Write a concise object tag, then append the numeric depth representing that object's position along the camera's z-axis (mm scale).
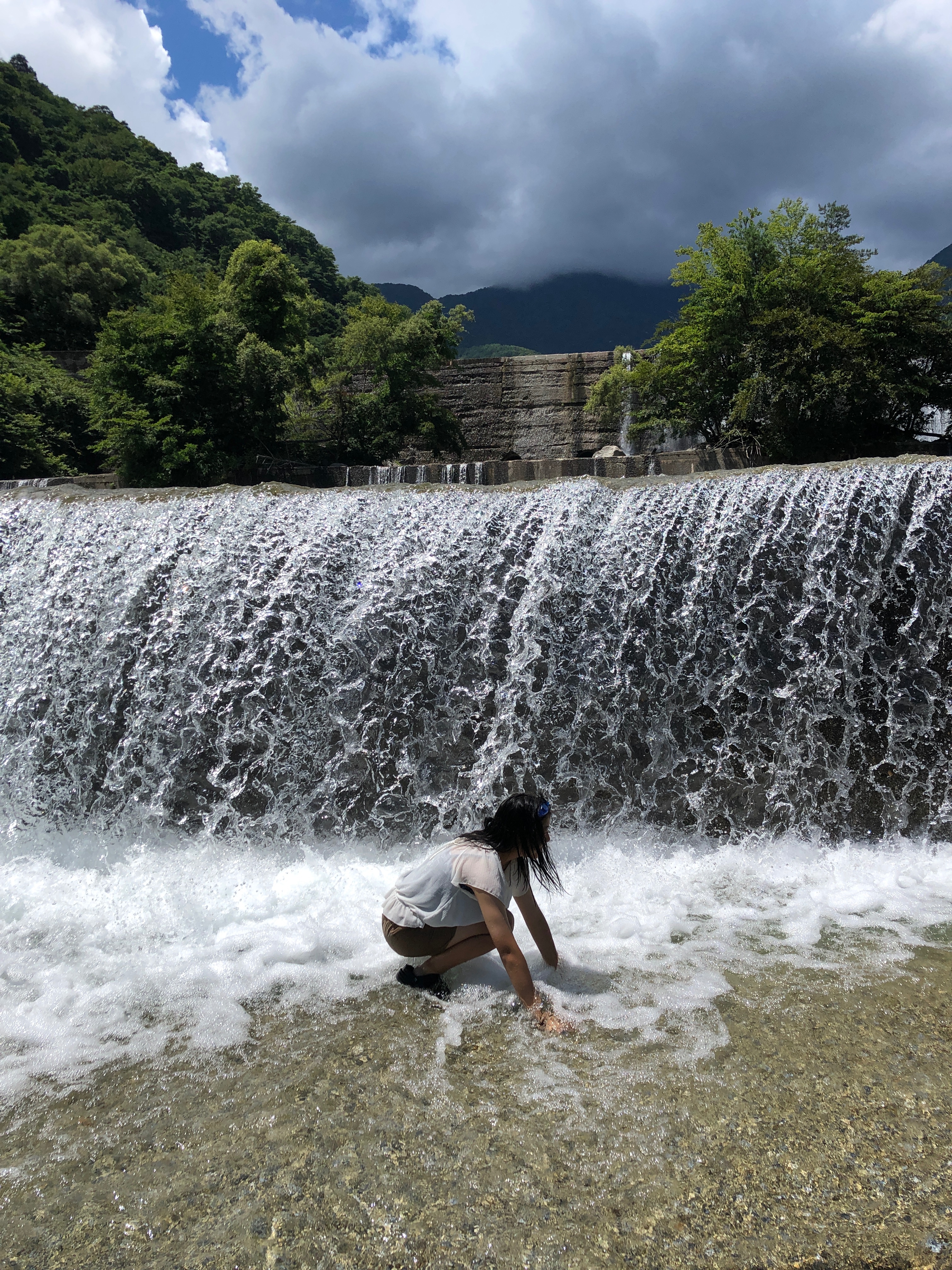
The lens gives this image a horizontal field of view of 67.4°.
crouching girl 2166
